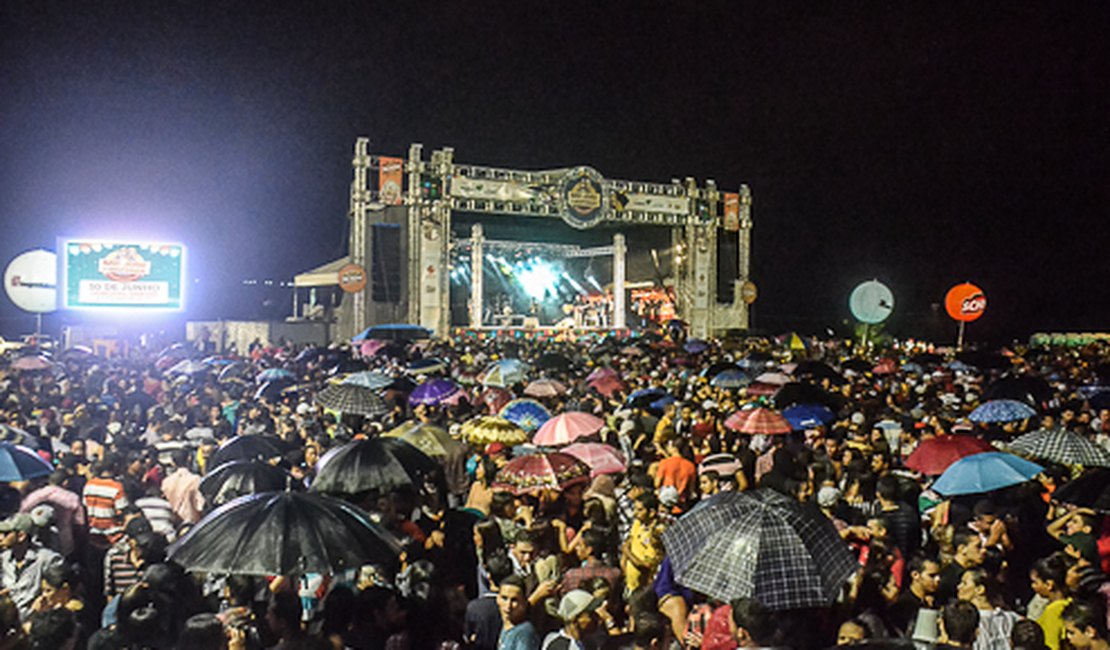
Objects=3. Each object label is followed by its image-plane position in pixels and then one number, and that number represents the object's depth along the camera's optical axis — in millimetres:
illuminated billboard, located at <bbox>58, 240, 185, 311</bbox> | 27003
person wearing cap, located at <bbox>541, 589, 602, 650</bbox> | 4301
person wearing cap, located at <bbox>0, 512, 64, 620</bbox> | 5316
